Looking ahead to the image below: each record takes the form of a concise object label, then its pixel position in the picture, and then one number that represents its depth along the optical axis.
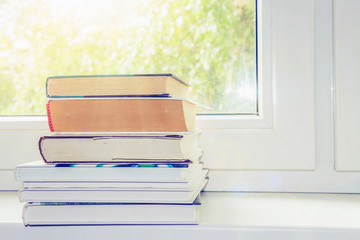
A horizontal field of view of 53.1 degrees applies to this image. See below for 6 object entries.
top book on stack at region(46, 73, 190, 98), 0.53
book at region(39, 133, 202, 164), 0.52
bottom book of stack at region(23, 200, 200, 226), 0.51
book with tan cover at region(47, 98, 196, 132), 0.53
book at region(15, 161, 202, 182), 0.51
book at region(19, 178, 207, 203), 0.50
